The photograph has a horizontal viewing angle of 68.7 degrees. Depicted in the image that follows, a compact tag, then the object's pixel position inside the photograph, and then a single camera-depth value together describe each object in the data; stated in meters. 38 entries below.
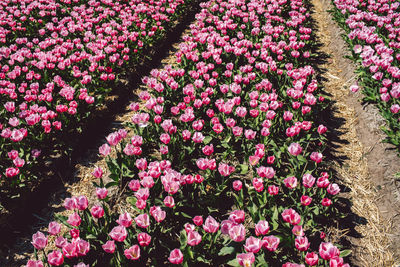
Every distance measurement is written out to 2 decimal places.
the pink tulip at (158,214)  2.67
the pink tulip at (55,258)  2.32
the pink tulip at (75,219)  2.57
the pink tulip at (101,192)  2.87
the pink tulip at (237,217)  2.59
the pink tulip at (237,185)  3.11
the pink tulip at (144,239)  2.58
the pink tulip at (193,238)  2.48
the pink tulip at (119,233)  2.51
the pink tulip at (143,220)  2.65
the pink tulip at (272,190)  2.95
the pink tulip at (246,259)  2.33
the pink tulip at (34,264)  2.25
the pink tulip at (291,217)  2.69
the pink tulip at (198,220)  2.70
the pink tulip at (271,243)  2.45
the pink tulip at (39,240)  2.44
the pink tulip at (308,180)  3.12
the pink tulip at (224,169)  3.20
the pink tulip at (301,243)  2.51
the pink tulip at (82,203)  2.71
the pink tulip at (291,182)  3.10
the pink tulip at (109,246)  2.49
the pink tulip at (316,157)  3.33
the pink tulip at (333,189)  3.05
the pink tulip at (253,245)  2.42
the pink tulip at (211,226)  2.61
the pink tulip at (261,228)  2.57
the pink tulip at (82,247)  2.42
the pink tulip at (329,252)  2.41
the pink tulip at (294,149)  3.40
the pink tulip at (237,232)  2.49
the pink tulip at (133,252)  2.45
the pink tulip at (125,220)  2.58
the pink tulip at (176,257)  2.37
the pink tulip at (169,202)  2.84
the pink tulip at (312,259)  2.46
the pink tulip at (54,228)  2.53
